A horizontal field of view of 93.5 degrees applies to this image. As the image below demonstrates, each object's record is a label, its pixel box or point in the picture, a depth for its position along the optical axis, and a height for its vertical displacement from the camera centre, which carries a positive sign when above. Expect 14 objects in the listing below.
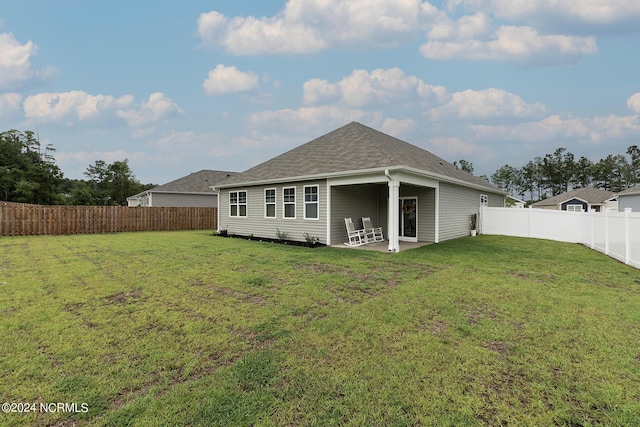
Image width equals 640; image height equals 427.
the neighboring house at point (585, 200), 35.53 +1.07
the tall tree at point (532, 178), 62.08 +6.56
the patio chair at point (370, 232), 12.18 -0.86
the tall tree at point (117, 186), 39.91 +3.84
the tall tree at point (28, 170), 27.70 +4.38
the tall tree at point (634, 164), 51.53 +7.60
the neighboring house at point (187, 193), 23.98 +1.69
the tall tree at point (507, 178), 69.06 +7.40
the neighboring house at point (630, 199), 22.06 +0.71
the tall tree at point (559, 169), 56.72 +7.68
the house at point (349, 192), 10.58 +0.80
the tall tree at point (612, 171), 54.94 +6.73
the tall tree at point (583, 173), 55.81 +6.65
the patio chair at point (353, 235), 11.31 -0.89
